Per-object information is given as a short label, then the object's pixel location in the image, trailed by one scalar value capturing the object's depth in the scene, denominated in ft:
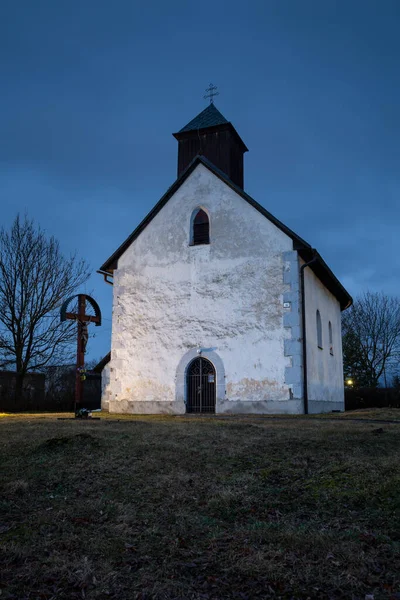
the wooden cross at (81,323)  46.70
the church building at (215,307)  53.16
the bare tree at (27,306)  81.69
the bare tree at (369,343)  127.95
